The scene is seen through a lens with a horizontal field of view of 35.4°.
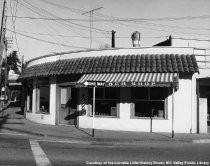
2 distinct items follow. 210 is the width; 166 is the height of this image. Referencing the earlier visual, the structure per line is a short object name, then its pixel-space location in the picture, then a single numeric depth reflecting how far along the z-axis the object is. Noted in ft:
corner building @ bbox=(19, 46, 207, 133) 55.06
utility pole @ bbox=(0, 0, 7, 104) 86.37
